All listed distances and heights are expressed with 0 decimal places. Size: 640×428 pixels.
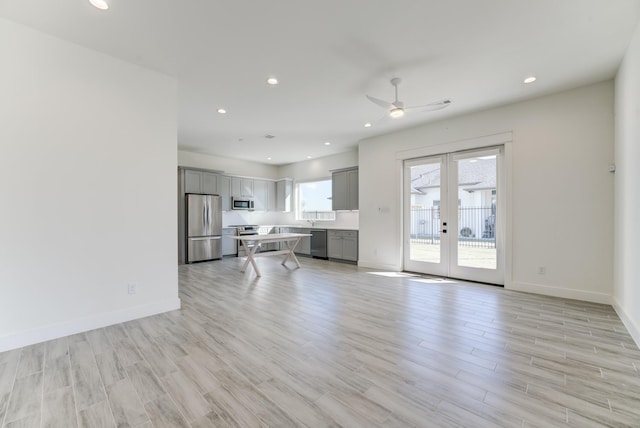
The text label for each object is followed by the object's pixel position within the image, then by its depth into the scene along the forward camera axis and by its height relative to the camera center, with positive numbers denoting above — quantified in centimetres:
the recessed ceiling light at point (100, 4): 214 +168
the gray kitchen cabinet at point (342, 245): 650 -80
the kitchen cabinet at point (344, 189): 663 +60
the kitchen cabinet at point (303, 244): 768 -91
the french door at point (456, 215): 445 -4
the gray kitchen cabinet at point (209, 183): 692 +75
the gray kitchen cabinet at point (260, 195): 832 +55
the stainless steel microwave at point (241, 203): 770 +27
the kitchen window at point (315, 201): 795 +35
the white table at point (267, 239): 512 -54
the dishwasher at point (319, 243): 720 -84
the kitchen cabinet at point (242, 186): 776 +76
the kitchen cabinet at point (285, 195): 860 +56
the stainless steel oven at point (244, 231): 758 -53
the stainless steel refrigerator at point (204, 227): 647 -38
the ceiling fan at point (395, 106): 327 +132
